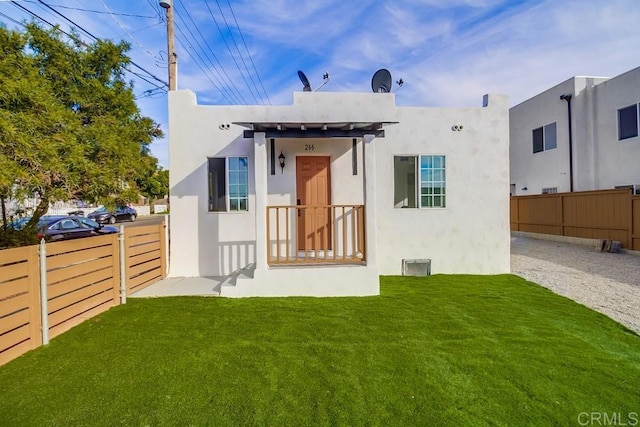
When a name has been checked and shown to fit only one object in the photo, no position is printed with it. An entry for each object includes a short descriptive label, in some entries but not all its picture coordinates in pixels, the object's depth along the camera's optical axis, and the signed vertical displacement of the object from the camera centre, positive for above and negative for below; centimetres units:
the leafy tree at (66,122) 333 +125
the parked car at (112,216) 2302 +2
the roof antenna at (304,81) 711 +306
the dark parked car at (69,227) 1043 -37
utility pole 829 +451
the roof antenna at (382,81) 721 +310
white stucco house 679 +69
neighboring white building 1099 +309
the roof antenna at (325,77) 745 +329
